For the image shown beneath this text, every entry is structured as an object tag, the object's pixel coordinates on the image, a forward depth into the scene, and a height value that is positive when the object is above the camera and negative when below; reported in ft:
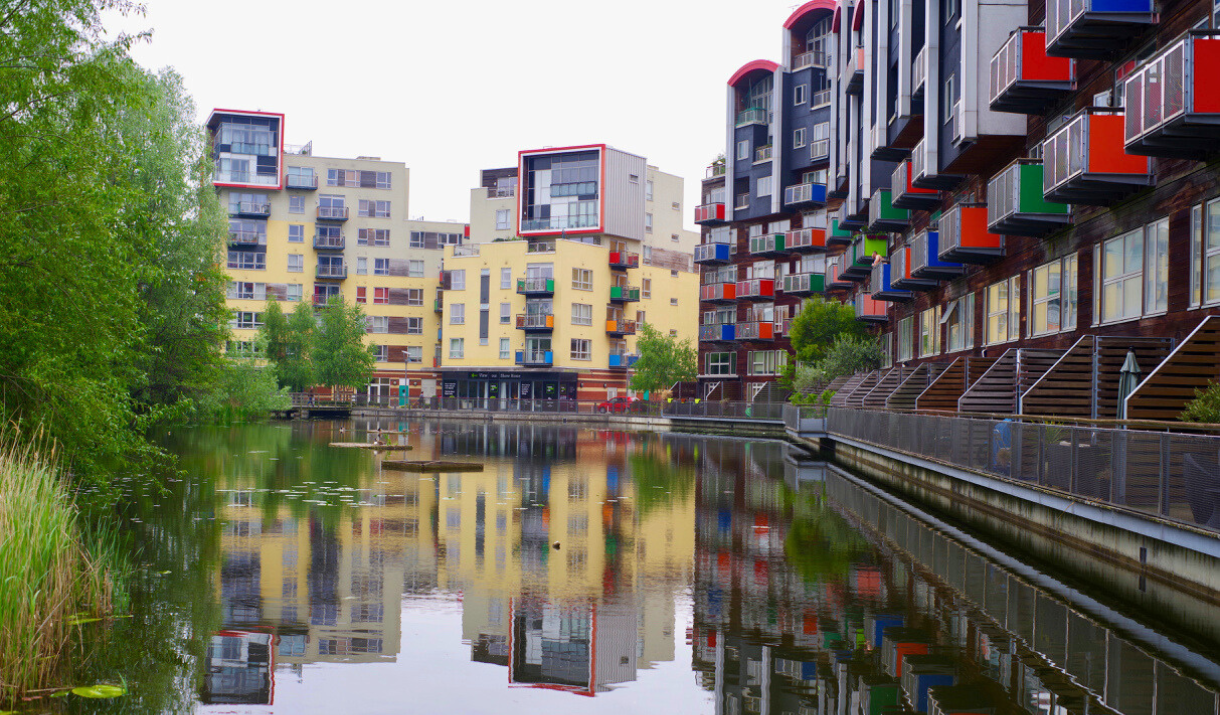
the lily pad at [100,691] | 28.09 -7.62
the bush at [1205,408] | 48.08 -0.52
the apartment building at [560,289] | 325.21 +25.14
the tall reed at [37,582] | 28.97 -6.08
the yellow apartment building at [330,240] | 355.15 +41.25
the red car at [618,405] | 287.89 -6.01
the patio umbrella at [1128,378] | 65.14 +0.83
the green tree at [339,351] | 321.11 +6.07
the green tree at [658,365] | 298.56 +4.40
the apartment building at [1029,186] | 64.75 +14.43
